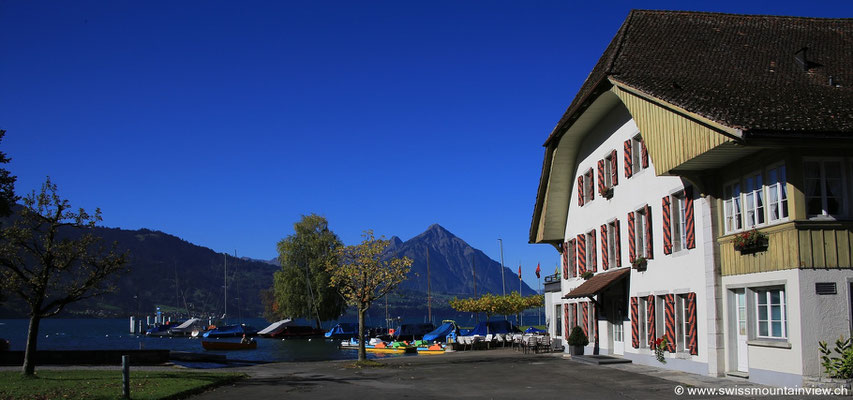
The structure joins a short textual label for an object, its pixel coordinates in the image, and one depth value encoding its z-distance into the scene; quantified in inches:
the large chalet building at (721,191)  667.4
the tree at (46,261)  936.9
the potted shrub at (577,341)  1225.4
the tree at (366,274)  1293.1
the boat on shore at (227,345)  2657.5
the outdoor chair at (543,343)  1481.3
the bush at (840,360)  643.5
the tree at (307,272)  3577.8
